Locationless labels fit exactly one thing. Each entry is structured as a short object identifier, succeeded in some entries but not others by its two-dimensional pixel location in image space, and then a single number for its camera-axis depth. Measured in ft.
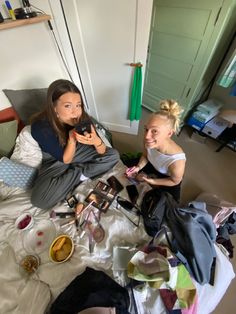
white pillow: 3.95
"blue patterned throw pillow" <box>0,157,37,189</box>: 3.60
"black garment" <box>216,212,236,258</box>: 3.87
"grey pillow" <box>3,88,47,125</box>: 4.29
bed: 2.60
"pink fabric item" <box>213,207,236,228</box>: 3.73
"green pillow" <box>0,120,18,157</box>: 4.06
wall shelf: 3.37
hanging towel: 4.86
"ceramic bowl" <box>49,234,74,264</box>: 2.94
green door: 4.56
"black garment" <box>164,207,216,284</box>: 2.80
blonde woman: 3.07
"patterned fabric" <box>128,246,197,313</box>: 2.51
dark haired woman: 3.26
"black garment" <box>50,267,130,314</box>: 2.37
